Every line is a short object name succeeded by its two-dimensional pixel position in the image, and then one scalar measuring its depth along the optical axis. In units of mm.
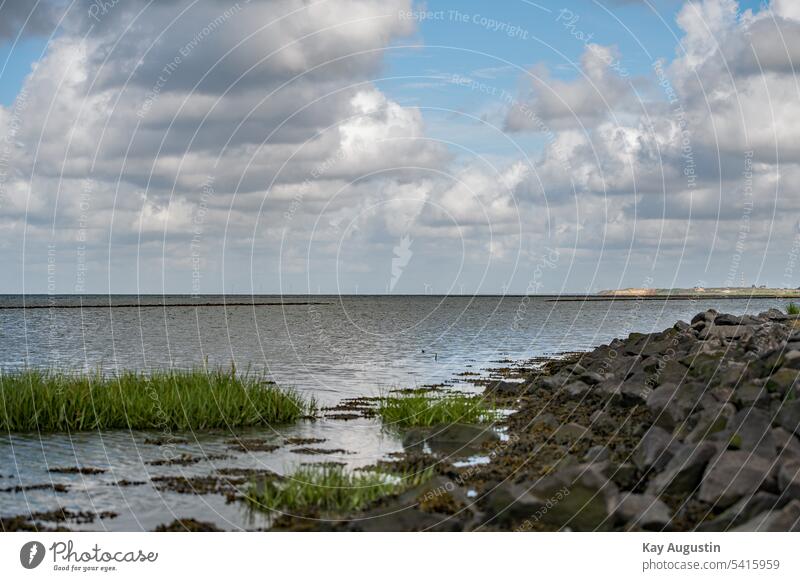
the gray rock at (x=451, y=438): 24359
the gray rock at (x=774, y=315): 44219
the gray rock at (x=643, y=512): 14602
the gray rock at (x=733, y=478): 15023
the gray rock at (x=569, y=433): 22906
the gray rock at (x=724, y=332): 33438
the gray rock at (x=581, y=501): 14914
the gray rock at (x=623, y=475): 17109
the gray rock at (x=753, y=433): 16492
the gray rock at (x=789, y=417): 17812
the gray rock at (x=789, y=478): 14461
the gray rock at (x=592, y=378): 32500
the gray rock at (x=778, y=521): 13164
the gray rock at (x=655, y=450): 17844
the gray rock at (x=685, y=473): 16125
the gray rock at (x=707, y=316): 41156
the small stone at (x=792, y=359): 22122
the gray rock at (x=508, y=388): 38197
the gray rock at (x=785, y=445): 16062
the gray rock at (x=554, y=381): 35366
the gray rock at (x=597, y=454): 19019
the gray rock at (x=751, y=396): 20188
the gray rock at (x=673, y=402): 21953
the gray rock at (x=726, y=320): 39375
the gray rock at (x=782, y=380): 20534
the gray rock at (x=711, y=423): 18812
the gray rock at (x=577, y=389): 31391
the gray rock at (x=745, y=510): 14109
